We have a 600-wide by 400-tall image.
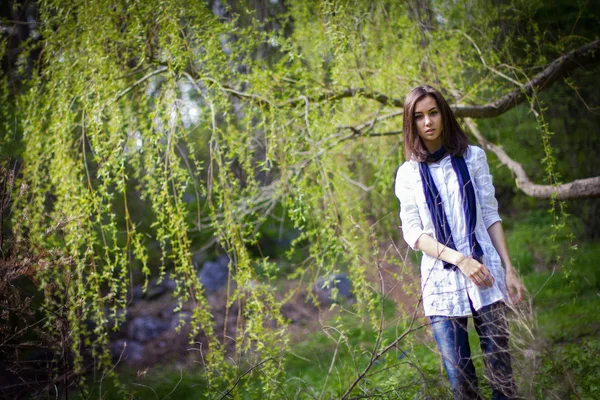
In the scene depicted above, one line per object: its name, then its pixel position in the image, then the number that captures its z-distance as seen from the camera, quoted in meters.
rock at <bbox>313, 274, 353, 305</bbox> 8.47
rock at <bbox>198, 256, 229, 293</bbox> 9.34
